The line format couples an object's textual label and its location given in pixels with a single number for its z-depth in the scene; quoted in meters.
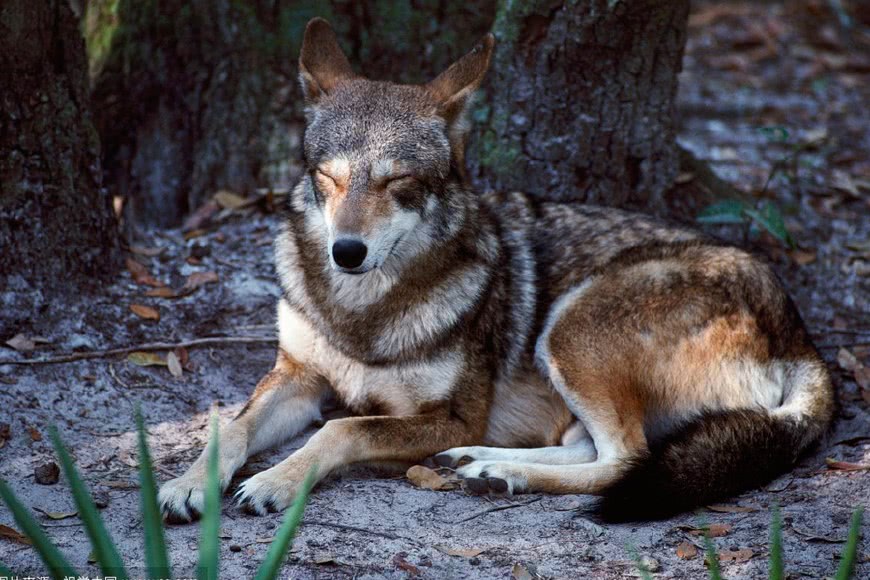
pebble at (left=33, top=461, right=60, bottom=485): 7.50
